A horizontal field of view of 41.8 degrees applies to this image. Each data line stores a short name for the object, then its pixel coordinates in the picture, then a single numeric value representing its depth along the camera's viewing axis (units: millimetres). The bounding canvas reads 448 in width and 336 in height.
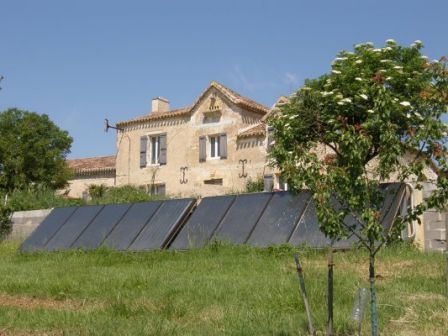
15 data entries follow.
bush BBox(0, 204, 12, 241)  16692
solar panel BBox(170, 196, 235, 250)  10138
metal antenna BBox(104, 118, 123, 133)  31672
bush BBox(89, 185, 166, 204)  17562
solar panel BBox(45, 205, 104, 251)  11750
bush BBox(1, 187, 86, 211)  17547
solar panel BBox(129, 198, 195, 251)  10453
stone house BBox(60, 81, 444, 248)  25656
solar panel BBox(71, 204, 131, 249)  11281
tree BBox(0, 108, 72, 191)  26969
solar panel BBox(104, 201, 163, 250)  10891
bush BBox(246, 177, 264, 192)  23906
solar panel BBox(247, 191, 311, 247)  9578
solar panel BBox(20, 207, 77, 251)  12212
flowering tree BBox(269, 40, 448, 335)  3996
